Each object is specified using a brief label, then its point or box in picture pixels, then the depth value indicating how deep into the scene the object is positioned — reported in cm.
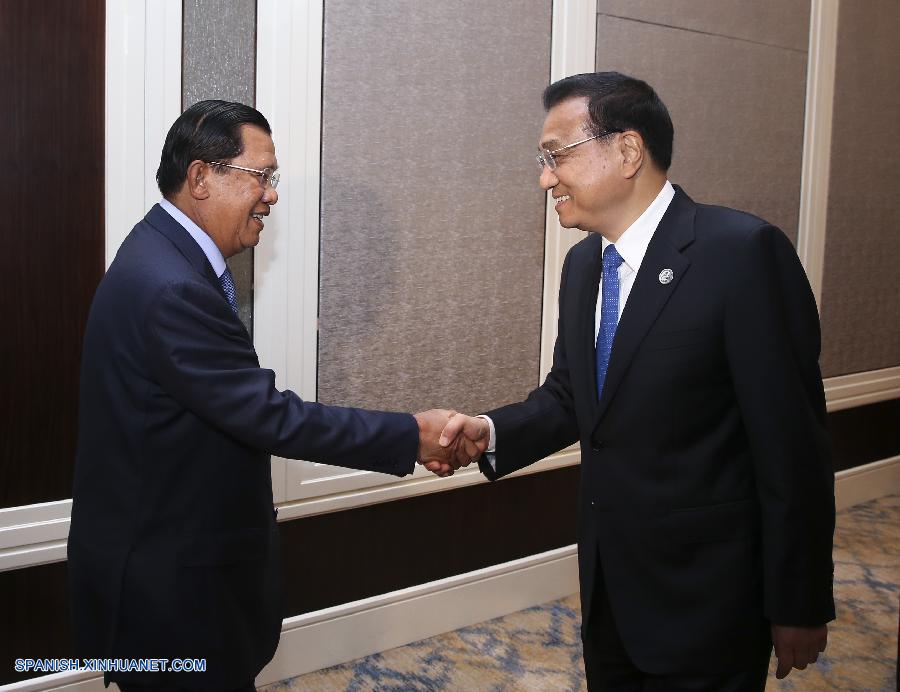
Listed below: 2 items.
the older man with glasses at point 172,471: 162
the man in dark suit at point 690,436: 153
